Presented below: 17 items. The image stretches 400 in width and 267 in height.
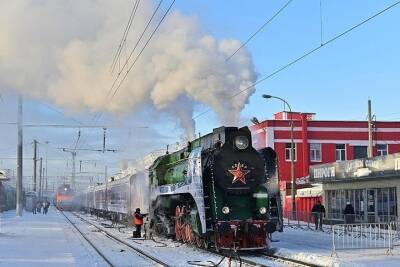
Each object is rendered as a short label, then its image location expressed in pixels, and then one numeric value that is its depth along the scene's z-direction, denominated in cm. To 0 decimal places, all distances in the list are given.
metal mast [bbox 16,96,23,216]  4369
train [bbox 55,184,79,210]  8812
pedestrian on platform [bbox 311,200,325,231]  2869
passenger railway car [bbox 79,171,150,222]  2851
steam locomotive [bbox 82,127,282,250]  1731
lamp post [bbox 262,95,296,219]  3606
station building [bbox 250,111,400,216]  5222
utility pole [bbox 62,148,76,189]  6570
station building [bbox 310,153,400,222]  2731
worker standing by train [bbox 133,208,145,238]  2598
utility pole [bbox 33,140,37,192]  6883
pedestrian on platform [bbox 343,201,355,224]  2866
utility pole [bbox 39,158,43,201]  9086
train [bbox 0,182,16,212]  6519
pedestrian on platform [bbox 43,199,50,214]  6383
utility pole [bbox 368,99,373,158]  4012
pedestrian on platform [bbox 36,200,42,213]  7188
